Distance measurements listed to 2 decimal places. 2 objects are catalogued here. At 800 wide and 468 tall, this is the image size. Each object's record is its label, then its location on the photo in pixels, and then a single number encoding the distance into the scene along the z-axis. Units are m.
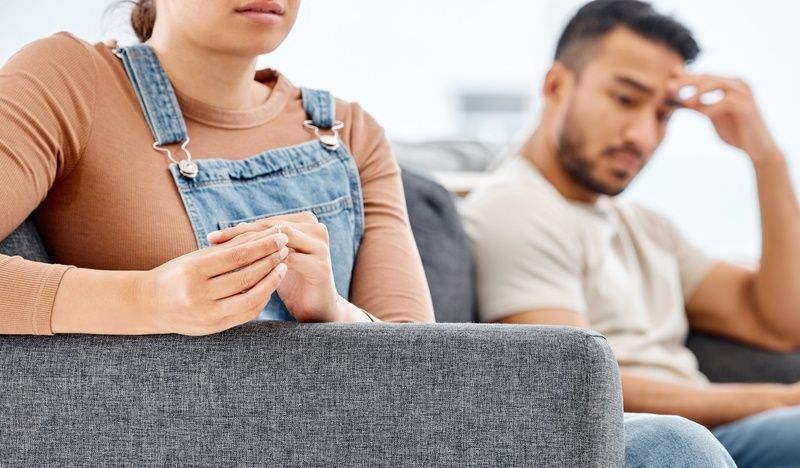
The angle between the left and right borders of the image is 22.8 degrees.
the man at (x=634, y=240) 2.50
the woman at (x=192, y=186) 1.85
